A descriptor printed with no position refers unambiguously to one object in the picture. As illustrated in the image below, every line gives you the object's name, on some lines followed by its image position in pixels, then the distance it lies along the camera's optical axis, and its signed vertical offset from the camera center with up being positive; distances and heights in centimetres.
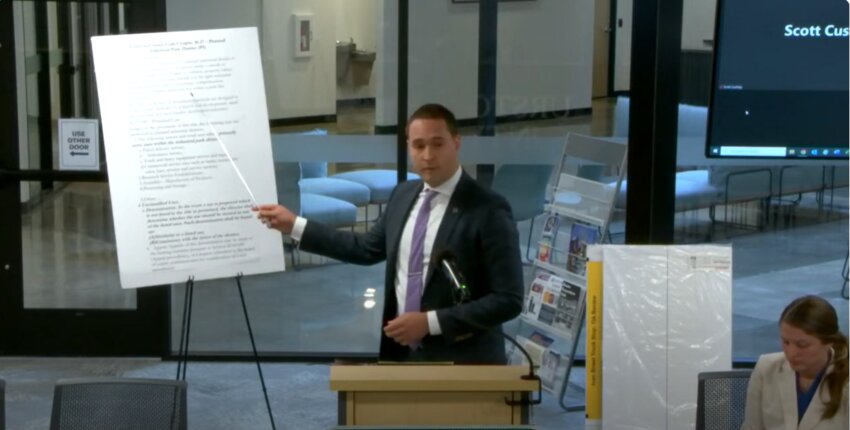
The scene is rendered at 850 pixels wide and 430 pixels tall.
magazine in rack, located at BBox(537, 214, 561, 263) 704 -102
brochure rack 684 -108
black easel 517 -99
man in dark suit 432 -72
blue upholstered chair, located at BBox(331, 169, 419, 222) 744 -78
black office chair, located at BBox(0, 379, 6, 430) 421 -115
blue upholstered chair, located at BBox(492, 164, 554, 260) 737 -79
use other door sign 740 -61
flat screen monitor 594 -18
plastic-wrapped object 574 -120
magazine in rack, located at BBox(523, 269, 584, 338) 685 -133
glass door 735 -97
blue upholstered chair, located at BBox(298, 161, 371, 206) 743 -81
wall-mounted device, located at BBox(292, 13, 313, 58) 731 -1
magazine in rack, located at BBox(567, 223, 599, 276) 686 -103
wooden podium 356 -93
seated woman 419 -104
